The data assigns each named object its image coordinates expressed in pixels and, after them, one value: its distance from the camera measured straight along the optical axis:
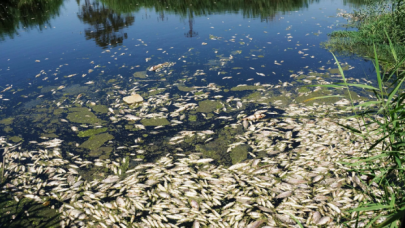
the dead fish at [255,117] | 6.27
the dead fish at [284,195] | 4.15
